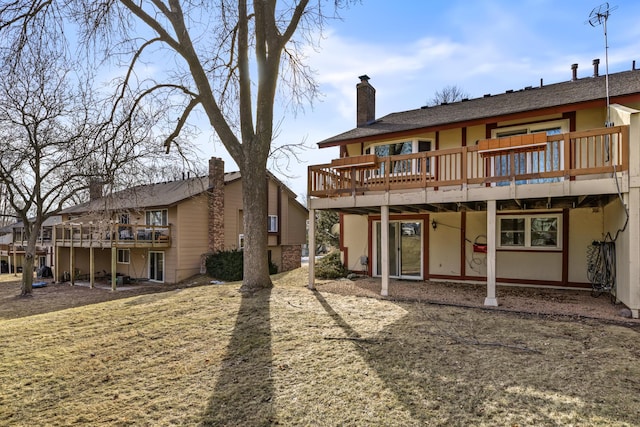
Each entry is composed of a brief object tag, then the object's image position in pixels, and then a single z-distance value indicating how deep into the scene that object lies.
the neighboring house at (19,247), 25.74
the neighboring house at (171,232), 19.03
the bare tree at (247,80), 9.43
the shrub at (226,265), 18.94
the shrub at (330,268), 12.31
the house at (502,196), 6.92
